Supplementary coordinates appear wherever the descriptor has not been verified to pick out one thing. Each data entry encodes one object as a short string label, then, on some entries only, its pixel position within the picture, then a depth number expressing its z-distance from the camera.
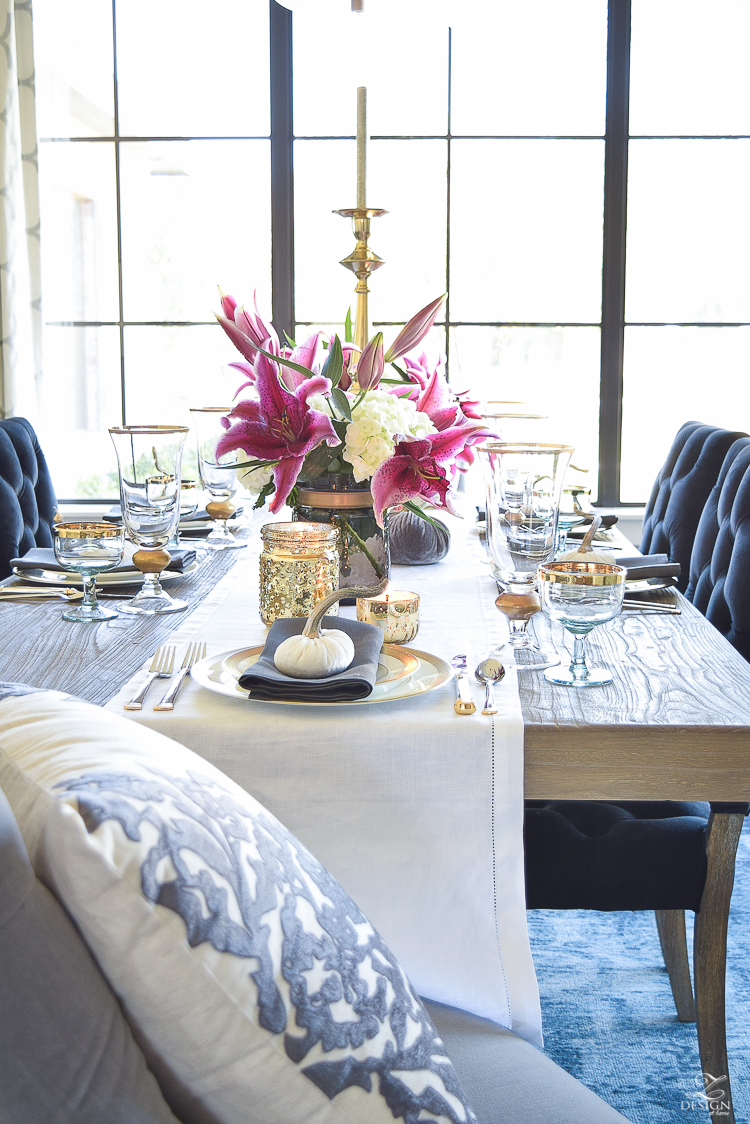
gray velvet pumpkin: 1.84
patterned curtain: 3.56
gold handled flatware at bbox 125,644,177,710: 1.03
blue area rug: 1.50
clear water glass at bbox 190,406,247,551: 1.92
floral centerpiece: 1.26
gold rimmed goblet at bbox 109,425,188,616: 1.43
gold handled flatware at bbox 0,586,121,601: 1.56
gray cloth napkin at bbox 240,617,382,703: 0.99
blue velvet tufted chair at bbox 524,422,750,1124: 1.24
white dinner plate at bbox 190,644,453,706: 1.01
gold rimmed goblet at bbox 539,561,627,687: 1.06
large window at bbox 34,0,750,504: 3.72
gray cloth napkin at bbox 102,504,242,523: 2.28
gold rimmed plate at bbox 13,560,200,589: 1.64
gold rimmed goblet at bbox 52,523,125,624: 1.40
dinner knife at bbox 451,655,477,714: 0.99
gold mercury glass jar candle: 1.28
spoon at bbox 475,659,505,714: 1.09
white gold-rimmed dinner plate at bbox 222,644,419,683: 1.10
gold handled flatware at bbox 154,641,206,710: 1.00
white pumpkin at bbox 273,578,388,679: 1.02
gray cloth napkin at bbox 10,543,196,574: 1.71
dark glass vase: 1.40
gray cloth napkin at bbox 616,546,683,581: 1.59
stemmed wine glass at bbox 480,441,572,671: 1.19
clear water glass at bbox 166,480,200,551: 2.10
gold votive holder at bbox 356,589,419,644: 1.26
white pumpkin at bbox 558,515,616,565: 1.58
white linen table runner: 0.93
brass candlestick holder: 1.79
